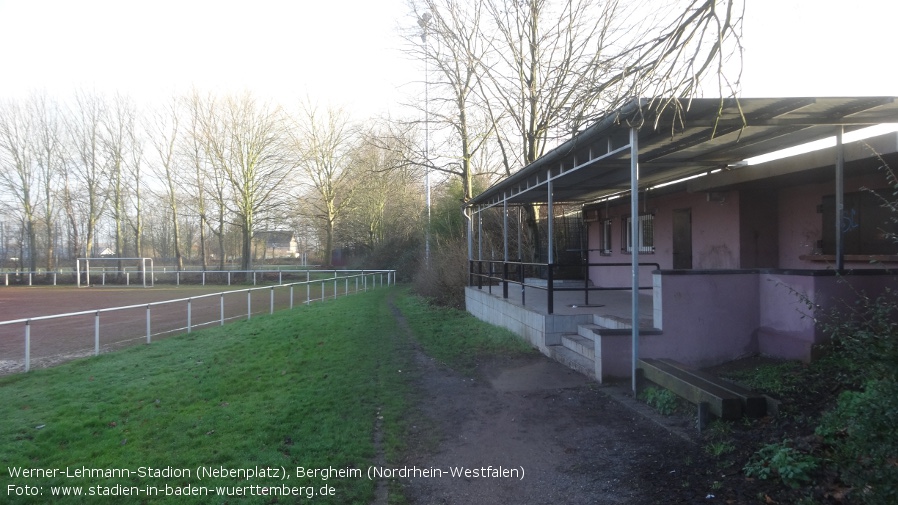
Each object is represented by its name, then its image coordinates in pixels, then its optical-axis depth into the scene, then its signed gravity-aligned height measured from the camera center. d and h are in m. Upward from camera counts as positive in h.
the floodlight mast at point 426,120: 18.89 +4.41
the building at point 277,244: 45.94 +0.54
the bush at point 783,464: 3.84 -1.46
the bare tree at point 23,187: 43.12 +4.75
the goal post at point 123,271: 39.03 -1.27
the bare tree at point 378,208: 37.41 +2.68
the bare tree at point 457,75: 18.94 +5.58
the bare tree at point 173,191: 42.44 +4.30
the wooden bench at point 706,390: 5.11 -1.32
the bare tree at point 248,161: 40.03 +5.88
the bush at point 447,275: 18.80 -0.90
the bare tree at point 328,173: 41.47 +5.15
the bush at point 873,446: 3.07 -1.10
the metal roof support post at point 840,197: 6.83 +0.49
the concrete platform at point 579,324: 7.40 -1.19
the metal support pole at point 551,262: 9.21 -0.26
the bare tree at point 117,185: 44.22 +4.93
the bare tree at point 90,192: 44.44 +4.44
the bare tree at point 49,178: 44.28 +5.52
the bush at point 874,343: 3.33 -0.61
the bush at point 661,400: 5.98 -1.57
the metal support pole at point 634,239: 6.88 +0.06
